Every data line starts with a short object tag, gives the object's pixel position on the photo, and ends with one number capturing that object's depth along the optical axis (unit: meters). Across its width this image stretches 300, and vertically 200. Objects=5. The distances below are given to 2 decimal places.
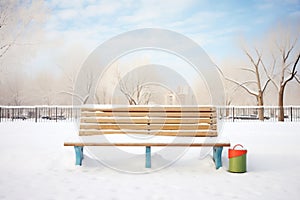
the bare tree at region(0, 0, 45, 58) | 17.55
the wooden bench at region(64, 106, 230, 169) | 4.46
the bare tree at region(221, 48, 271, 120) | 24.68
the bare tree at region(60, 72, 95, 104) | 30.98
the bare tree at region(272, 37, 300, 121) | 22.25
